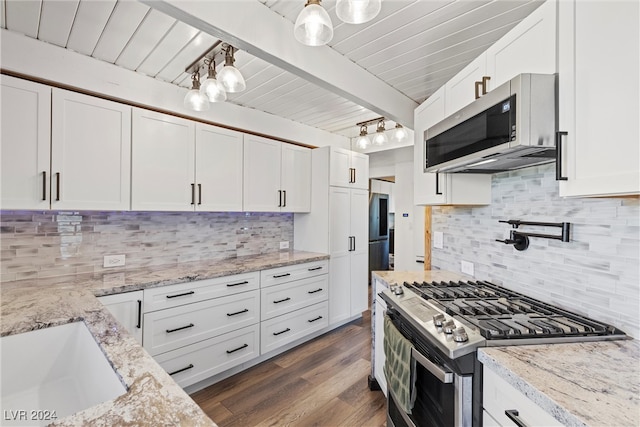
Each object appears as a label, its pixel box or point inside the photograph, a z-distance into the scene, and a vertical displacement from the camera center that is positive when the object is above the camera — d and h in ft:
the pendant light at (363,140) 11.88 +2.99
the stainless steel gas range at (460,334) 3.66 -1.58
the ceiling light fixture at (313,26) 3.84 +2.50
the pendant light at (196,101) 6.51 +2.45
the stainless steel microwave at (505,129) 3.75 +1.23
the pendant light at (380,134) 10.89 +2.96
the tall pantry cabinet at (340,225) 11.33 -0.48
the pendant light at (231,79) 5.69 +2.58
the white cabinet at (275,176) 9.91 +1.32
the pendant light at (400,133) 10.71 +2.94
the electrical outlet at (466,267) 7.29 -1.33
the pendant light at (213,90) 5.97 +2.48
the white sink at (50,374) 3.31 -2.11
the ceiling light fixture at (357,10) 3.58 +2.51
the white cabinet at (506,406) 2.75 -1.96
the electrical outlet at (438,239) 8.51 -0.74
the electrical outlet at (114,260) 7.73 -1.29
